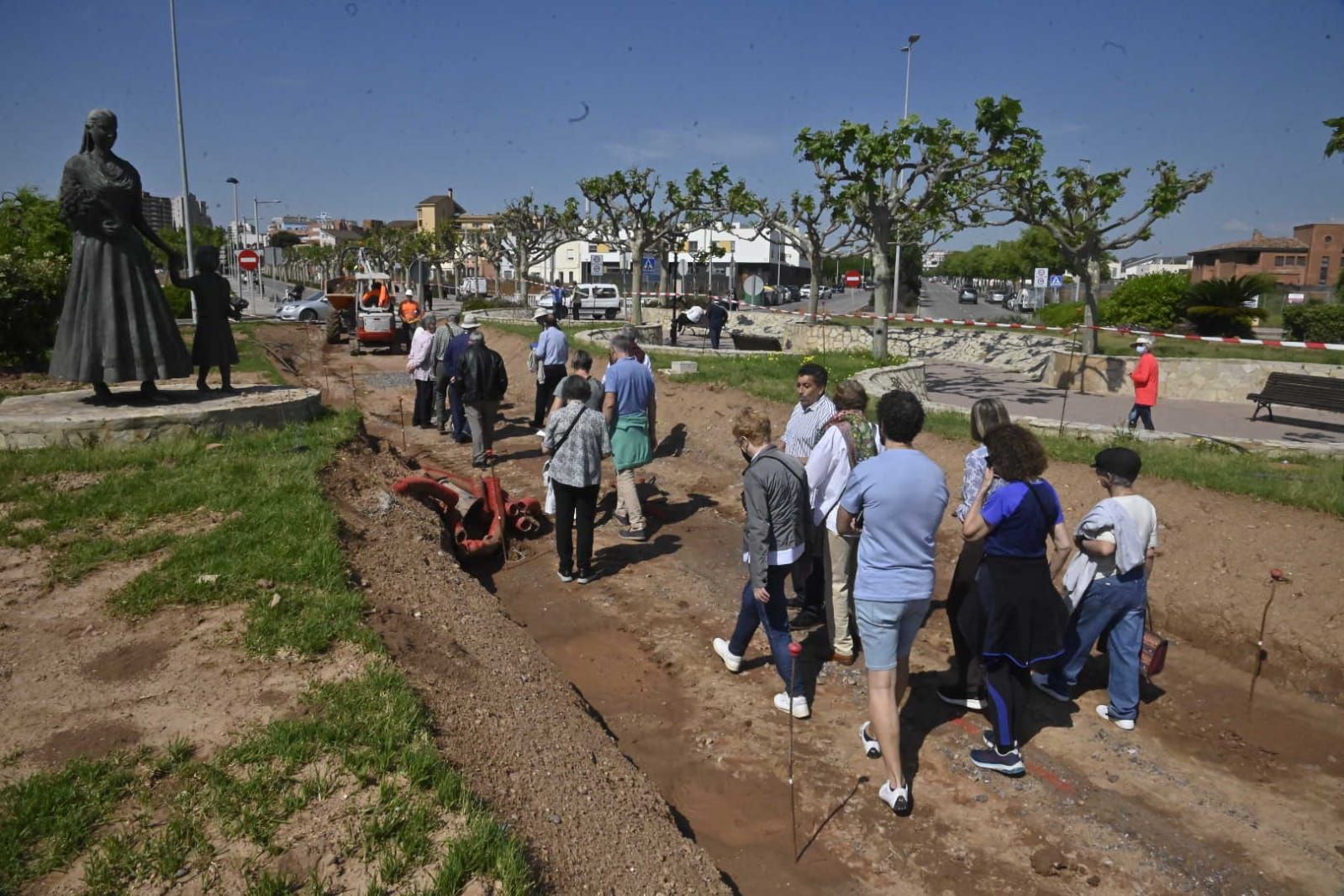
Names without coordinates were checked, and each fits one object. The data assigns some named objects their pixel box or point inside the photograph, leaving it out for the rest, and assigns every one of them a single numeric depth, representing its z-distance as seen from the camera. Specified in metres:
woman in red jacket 11.19
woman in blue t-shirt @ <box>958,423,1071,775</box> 4.25
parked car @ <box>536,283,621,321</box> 42.25
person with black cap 4.64
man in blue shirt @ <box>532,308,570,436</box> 11.58
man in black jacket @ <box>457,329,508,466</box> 10.10
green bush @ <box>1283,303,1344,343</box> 22.53
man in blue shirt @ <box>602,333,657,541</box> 8.19
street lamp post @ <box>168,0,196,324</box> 28.06
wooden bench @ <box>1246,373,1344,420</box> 12.64
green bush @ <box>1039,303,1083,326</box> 31.57
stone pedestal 7.25
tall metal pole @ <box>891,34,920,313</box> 25.14
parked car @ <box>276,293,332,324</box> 34.12
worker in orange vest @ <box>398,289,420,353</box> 20.02
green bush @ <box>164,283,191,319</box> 29.19
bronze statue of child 8.34
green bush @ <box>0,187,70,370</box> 12.21
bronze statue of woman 7.32
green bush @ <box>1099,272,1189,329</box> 26.39
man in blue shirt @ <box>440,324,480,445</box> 11.35
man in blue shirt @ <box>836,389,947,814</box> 4.00
